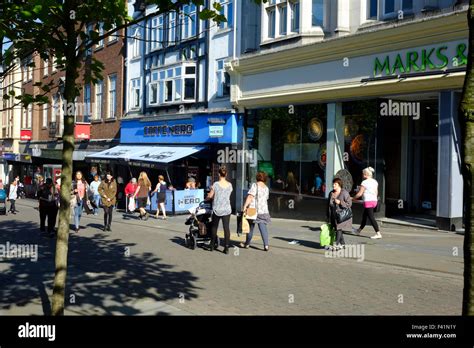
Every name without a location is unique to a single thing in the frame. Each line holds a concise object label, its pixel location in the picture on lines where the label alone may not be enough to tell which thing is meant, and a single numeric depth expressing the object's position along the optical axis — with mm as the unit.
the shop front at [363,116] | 13641
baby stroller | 12195
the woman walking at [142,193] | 19297
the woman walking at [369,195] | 13163
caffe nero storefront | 21016
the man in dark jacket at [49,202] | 14297
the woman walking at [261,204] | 11773
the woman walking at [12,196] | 22438
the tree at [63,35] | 5309
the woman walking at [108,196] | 15672
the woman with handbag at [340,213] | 11180
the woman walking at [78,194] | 15281
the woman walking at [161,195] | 19766
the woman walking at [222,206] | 11594
